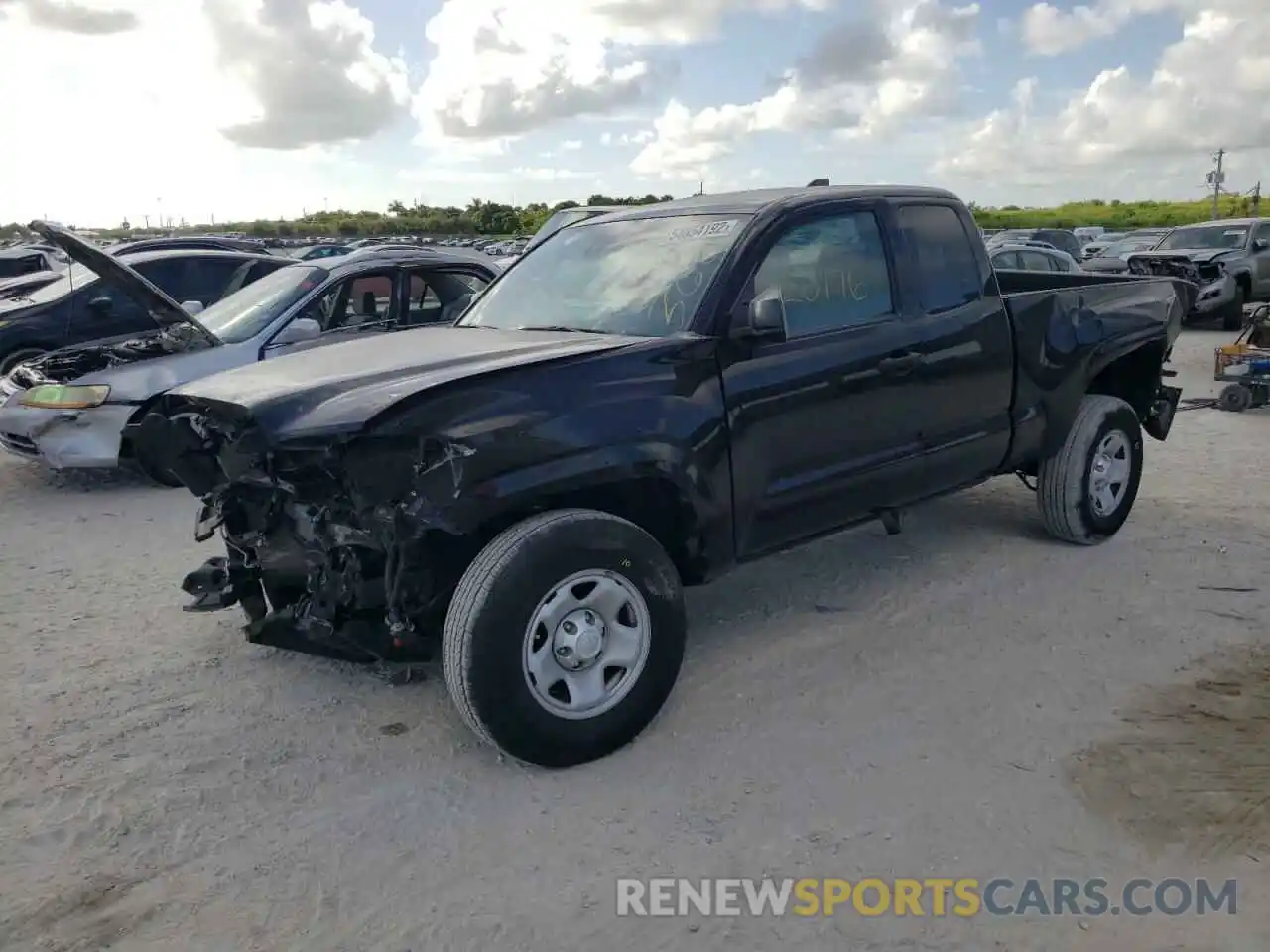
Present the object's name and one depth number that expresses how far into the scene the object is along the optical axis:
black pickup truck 3.46
